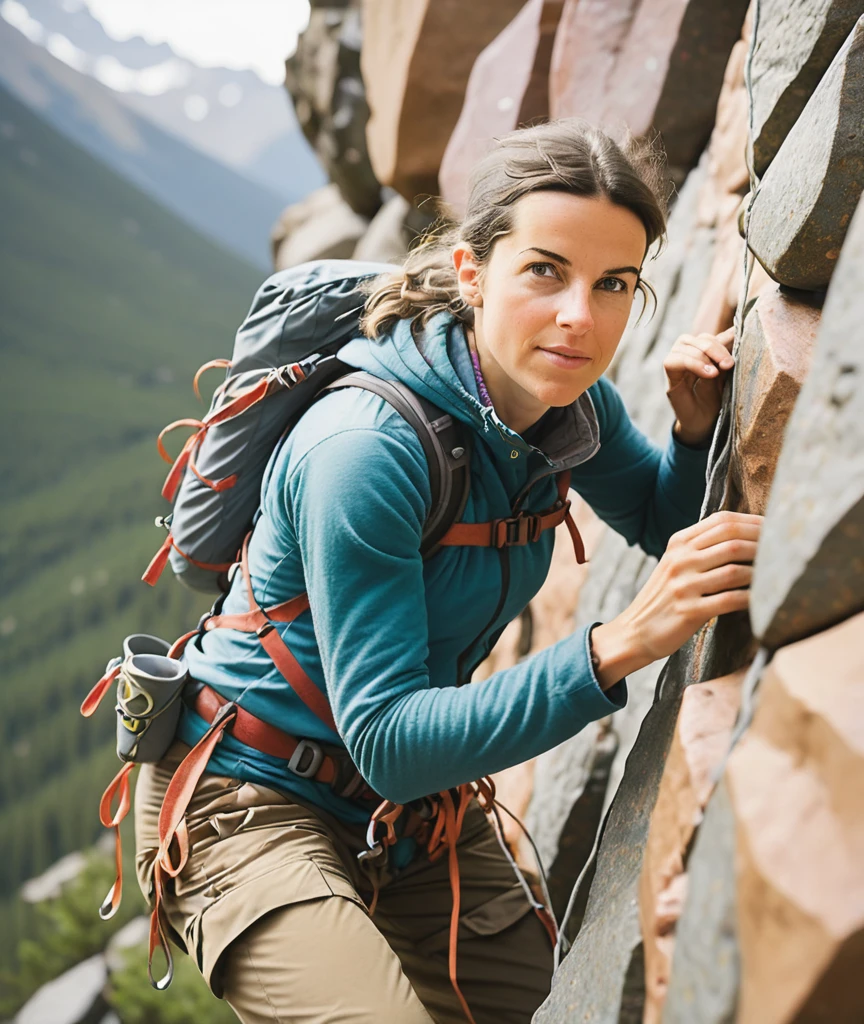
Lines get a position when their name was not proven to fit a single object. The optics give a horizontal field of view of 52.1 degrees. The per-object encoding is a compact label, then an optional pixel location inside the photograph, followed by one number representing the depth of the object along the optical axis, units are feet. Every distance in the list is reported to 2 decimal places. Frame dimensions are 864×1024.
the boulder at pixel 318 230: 31.24
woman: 4.95
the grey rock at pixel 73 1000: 27.96
